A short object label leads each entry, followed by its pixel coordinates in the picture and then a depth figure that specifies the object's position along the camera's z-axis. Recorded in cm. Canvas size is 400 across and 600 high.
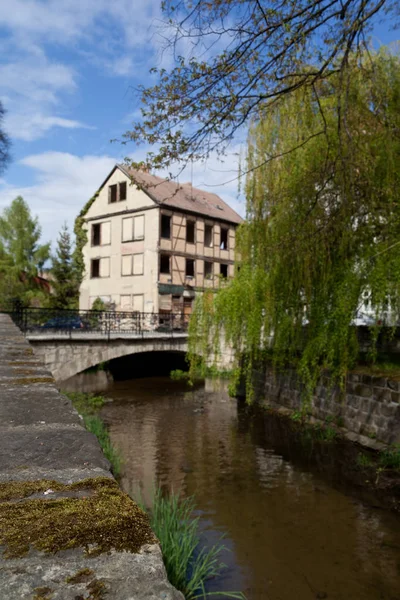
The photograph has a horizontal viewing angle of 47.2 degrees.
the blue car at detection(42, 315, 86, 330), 1612
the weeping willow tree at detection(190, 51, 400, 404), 763
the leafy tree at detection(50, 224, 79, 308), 2806
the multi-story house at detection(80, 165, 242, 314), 2567
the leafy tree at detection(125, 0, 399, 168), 402
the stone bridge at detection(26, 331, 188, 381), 1519
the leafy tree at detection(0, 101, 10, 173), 1097
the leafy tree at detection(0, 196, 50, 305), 3281
